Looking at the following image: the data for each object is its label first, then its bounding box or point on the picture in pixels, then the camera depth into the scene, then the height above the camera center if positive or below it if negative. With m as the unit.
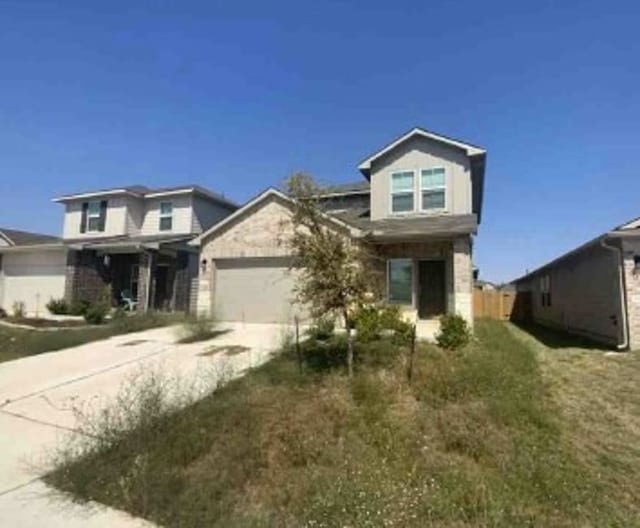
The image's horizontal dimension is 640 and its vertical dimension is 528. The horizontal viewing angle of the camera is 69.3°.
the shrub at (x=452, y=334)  11.13 -0.64
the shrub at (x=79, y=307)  20.28 -0.37
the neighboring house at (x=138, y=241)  21.39 +2.82
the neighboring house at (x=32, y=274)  22.67 +1.22
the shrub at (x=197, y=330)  13.64 -0.87
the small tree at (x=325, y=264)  8.35 +0.74
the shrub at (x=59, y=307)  20.92 -0.40
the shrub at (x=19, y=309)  20.94 -0.56
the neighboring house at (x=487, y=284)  45.44 +2.57
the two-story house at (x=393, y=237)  15.22 +2.25
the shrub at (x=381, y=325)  10.76 -0.48
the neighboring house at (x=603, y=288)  12.76 +0.74
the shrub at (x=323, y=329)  9.88 -0.61
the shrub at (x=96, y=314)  17.33 -0.56
